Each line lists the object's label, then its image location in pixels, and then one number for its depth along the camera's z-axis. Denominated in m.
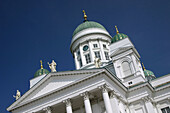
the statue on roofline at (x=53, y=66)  31.39
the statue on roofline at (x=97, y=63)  29.30
